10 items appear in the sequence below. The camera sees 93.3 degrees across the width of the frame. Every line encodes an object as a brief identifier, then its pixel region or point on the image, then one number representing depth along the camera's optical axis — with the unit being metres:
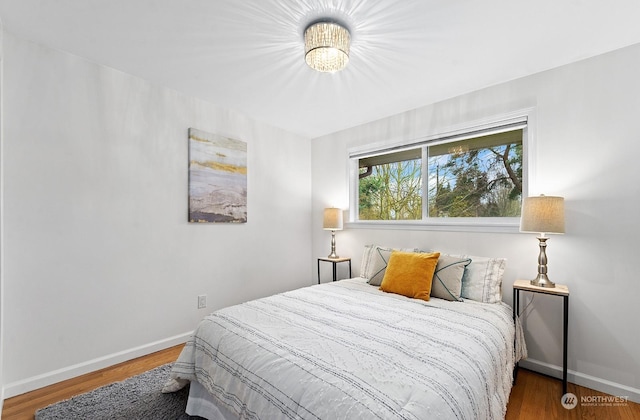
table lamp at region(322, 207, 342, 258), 3.62
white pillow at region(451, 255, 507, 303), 2.34
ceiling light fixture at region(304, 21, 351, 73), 1.84
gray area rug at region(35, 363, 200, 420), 1.77
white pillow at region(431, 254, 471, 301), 2.38
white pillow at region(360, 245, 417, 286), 2.84
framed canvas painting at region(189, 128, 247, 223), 2.93
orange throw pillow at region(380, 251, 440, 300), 2.39
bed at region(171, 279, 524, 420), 1.12
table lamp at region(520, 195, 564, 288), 2.07
